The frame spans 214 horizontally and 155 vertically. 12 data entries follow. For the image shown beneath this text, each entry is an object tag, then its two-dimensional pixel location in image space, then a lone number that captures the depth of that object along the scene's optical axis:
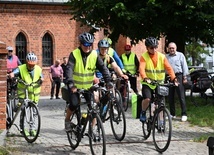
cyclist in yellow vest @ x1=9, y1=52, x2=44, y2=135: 16.35
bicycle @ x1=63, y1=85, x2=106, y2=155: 12.75
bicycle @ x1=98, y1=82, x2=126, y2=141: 15.61
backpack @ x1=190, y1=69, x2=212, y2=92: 26.53
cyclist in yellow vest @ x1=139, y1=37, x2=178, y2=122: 15.51
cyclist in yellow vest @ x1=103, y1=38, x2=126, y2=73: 19.48
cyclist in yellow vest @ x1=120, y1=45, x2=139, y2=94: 23.75
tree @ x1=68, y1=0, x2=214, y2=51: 27.09
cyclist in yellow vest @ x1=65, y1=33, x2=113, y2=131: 13.70
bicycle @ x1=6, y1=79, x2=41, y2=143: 15.81
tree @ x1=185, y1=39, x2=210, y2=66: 71.65
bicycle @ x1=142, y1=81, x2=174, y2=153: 14.06
